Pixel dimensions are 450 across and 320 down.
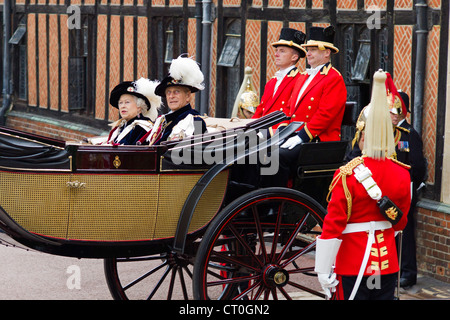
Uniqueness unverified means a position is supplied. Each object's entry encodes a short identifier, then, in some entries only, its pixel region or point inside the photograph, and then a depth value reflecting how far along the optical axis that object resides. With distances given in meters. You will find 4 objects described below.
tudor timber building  17.58
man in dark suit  16.47
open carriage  11.47
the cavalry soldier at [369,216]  10.28
